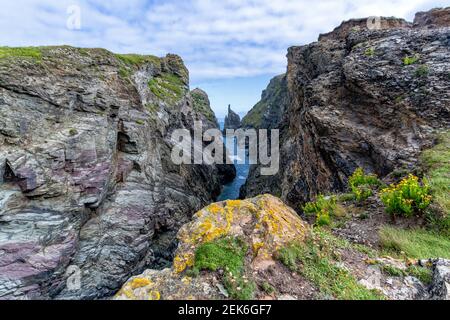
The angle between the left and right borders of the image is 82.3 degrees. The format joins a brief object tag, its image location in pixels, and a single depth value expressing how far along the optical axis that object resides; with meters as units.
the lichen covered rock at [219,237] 4.87
